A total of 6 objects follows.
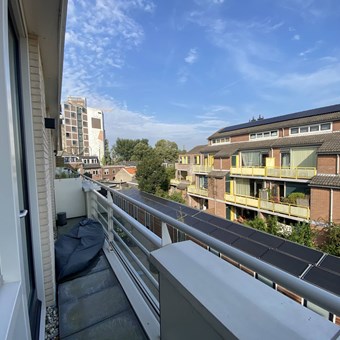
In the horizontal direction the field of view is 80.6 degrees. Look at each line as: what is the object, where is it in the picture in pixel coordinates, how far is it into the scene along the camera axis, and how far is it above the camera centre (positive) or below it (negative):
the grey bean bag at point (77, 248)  2.13 -1.04
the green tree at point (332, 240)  7.94 -3.55
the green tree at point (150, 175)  19.01 -1.50
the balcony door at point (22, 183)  1.31 -0.15
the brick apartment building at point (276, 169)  9.28 -0.81
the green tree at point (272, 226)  9.87 -3.53
